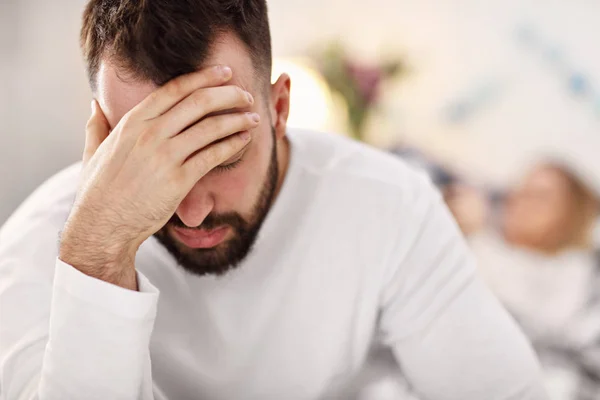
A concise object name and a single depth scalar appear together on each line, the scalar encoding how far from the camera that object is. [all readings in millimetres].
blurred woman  2117
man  914
